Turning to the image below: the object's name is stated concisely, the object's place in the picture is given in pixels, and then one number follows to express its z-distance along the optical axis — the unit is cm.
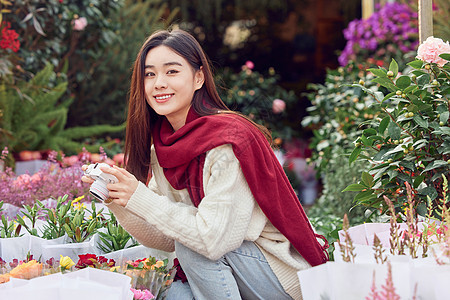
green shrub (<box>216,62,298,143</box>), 523
